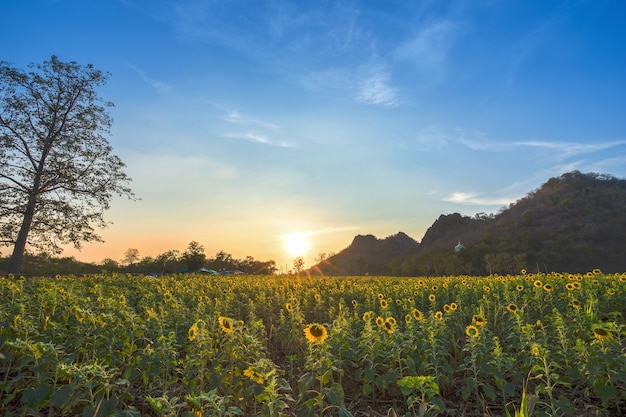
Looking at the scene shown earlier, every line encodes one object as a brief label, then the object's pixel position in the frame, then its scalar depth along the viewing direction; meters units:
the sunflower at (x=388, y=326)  4.35
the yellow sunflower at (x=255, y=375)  2.88
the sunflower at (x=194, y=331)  3.87
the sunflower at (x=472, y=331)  4.25
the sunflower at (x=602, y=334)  3.92
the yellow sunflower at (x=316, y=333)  3.49
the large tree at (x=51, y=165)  19.30
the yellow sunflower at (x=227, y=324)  3.74
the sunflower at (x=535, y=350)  3.67
